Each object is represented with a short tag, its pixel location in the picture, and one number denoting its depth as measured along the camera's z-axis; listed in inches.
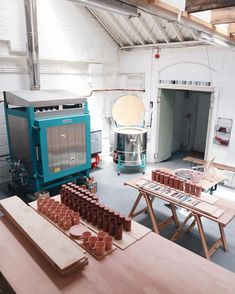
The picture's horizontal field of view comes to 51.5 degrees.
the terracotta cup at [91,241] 77.7
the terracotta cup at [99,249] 74.6
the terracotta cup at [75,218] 89.8
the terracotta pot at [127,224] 87.3
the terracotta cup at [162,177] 139.3
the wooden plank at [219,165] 197.2
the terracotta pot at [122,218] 85.7
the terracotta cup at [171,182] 135.2
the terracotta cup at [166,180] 137.3
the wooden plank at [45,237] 68.6
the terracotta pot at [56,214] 91.5
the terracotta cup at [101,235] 80.0
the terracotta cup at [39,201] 100.2
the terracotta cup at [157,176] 142.2
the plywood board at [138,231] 85.0
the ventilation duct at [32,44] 172.7
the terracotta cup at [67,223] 87.0
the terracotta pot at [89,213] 91.9
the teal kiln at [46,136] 155.1
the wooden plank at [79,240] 76.3
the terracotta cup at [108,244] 77.5
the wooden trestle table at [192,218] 109.3
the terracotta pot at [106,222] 85.5
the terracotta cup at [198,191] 125.0
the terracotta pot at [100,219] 87.4
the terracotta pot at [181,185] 131.6
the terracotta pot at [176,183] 133.0
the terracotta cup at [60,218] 89.0
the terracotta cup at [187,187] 128.3
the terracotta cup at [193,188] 126.3
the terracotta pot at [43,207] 97.8
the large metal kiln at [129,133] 223.1
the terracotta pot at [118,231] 82.0
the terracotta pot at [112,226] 84.3
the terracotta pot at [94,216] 89.5
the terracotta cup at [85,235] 80.0
